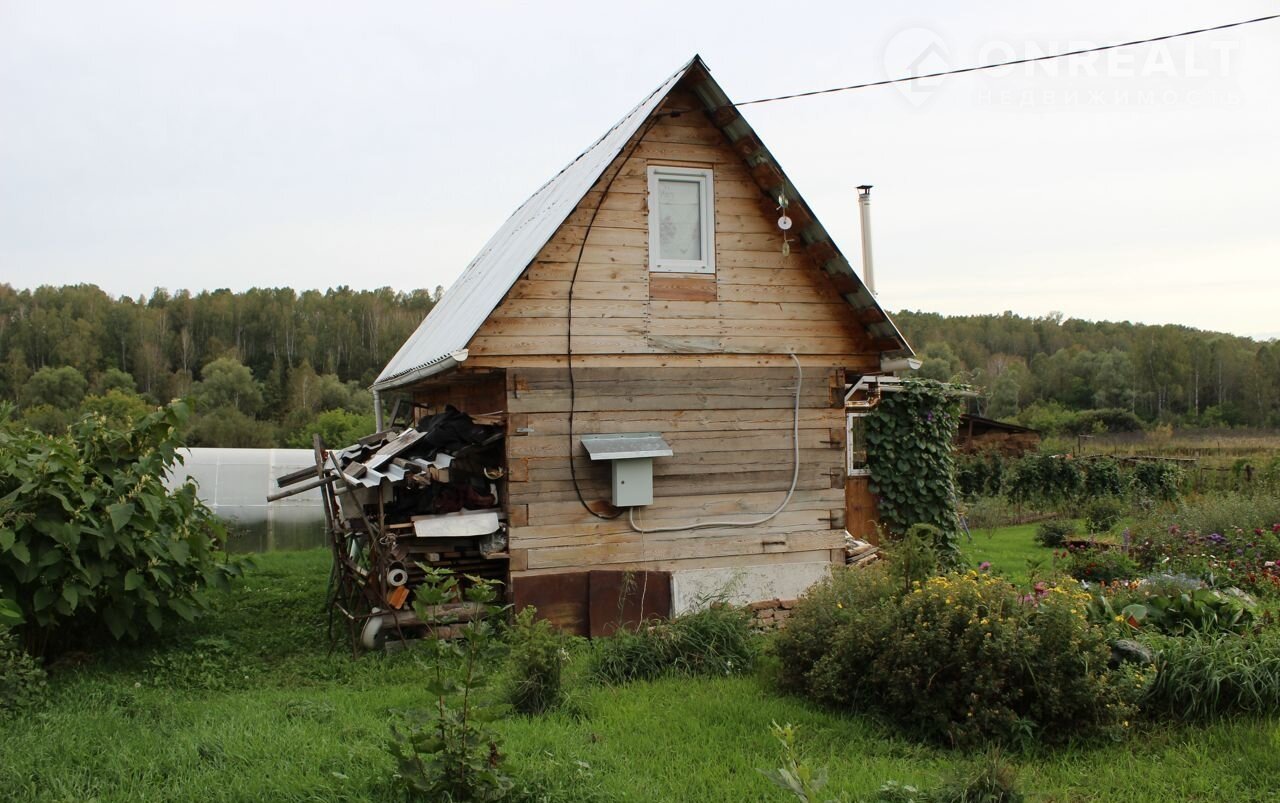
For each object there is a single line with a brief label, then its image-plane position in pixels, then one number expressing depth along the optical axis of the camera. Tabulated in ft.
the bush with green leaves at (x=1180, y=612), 25.27
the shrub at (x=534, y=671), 23.16
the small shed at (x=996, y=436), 99.50
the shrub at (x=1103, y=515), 61.00
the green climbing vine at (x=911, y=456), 47.83
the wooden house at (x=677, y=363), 32.78
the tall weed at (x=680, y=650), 27.09
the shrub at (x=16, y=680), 22.77
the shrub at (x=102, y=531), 25.66
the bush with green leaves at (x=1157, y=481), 75.00
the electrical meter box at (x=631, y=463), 32.55
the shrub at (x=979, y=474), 84.64
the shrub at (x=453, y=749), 15.85
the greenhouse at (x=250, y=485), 92.48
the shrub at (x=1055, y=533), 57.36
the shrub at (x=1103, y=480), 79.44
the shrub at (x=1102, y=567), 39.40
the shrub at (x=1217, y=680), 21.26
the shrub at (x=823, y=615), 24.72
